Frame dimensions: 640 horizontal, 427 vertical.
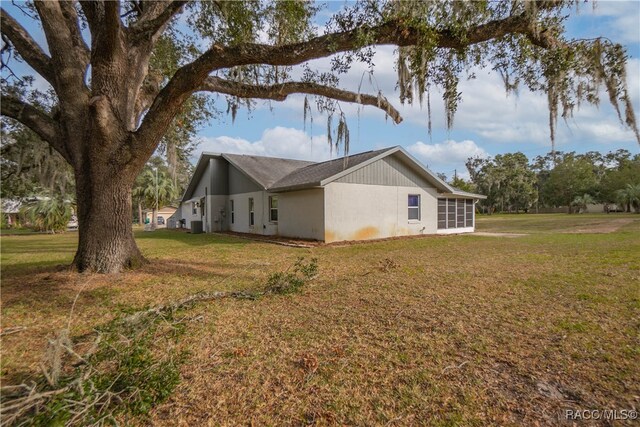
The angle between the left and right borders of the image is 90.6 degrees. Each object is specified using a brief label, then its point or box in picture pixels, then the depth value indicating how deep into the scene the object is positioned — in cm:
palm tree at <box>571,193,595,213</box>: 4875
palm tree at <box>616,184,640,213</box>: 4331
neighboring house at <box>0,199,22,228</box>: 2752
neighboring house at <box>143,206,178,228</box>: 4044
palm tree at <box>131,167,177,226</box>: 2622
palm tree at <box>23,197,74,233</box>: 2180
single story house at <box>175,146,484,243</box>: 1340
